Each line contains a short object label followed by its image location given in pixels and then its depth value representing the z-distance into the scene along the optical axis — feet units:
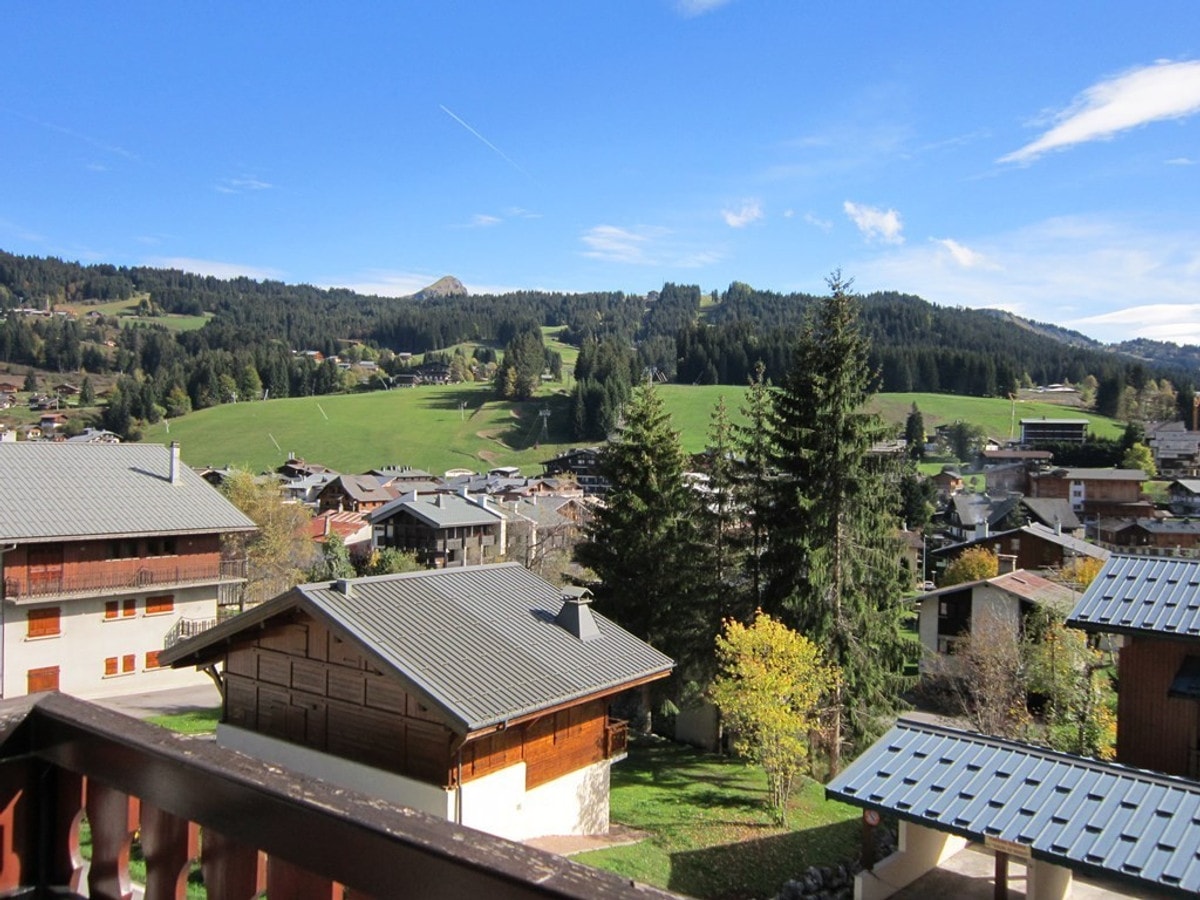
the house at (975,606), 125.90
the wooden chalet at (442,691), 51.88
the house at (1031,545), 187.21
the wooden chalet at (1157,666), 56.03
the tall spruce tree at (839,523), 84.23
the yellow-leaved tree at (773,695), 71.15
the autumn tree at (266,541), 140.56
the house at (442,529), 187.83
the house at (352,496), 260.83
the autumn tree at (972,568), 169.89
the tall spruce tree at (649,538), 94.68
